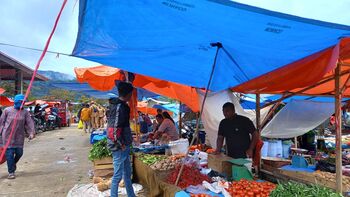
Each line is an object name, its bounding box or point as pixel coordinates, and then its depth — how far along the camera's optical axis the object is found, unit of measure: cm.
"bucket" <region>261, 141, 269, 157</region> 914
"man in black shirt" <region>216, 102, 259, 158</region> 552
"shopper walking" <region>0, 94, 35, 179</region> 745
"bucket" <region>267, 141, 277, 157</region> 924
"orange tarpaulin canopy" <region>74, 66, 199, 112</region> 760
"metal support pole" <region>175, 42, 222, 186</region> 409
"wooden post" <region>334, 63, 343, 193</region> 407
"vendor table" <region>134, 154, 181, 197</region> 469
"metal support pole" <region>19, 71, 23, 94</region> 2000
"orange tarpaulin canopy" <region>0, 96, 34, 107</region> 1800
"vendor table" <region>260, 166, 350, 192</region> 475
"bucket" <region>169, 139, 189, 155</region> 756
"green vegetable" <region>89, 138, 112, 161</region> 702
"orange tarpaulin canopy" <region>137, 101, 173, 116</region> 2010
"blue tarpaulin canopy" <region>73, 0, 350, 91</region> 302
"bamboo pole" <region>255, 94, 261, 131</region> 673
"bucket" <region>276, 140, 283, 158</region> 930
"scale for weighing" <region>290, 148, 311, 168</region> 604
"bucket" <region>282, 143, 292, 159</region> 936
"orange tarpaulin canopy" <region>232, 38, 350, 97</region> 346
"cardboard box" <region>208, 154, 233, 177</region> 493
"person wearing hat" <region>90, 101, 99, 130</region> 2092
